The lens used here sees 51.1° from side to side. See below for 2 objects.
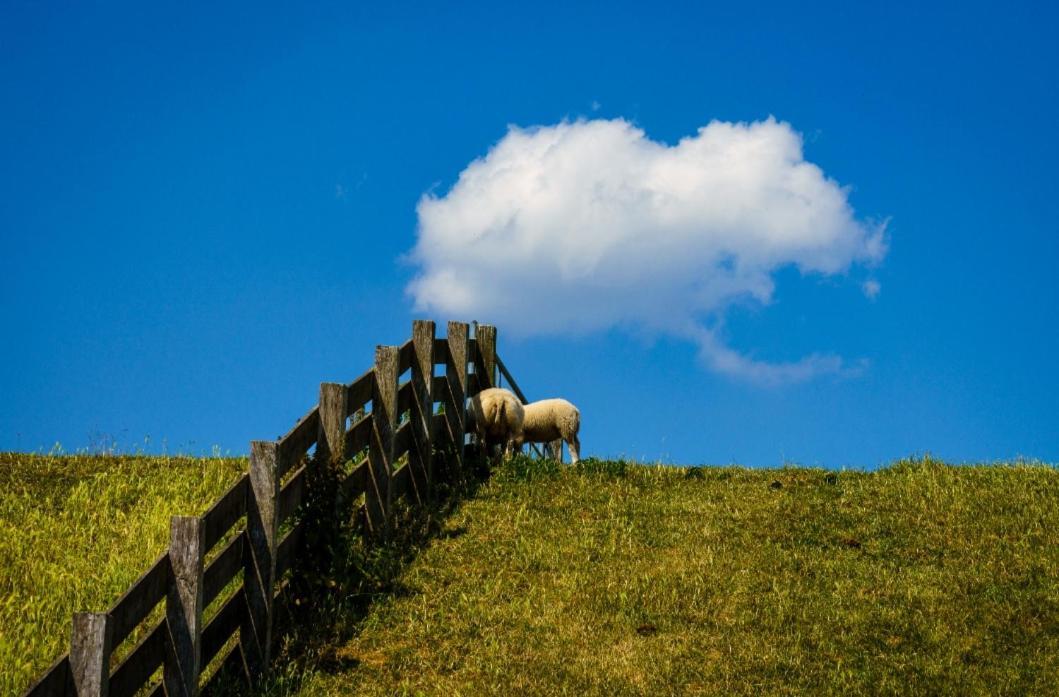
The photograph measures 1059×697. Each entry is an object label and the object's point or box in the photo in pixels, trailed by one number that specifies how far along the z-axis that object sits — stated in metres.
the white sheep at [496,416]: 17.61
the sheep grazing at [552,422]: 18.14
